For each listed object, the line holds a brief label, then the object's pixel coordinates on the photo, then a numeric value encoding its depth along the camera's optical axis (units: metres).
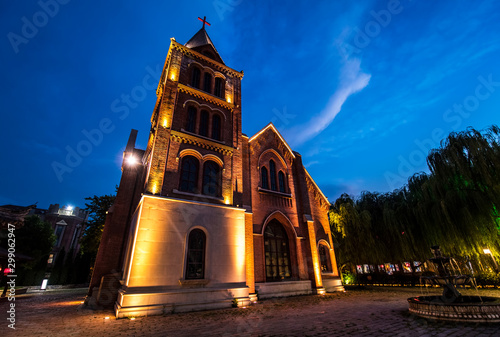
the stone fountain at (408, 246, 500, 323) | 5.29
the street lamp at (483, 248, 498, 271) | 11.11
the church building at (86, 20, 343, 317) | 8.68
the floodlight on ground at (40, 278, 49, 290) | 21.42
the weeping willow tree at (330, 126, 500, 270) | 10.13
